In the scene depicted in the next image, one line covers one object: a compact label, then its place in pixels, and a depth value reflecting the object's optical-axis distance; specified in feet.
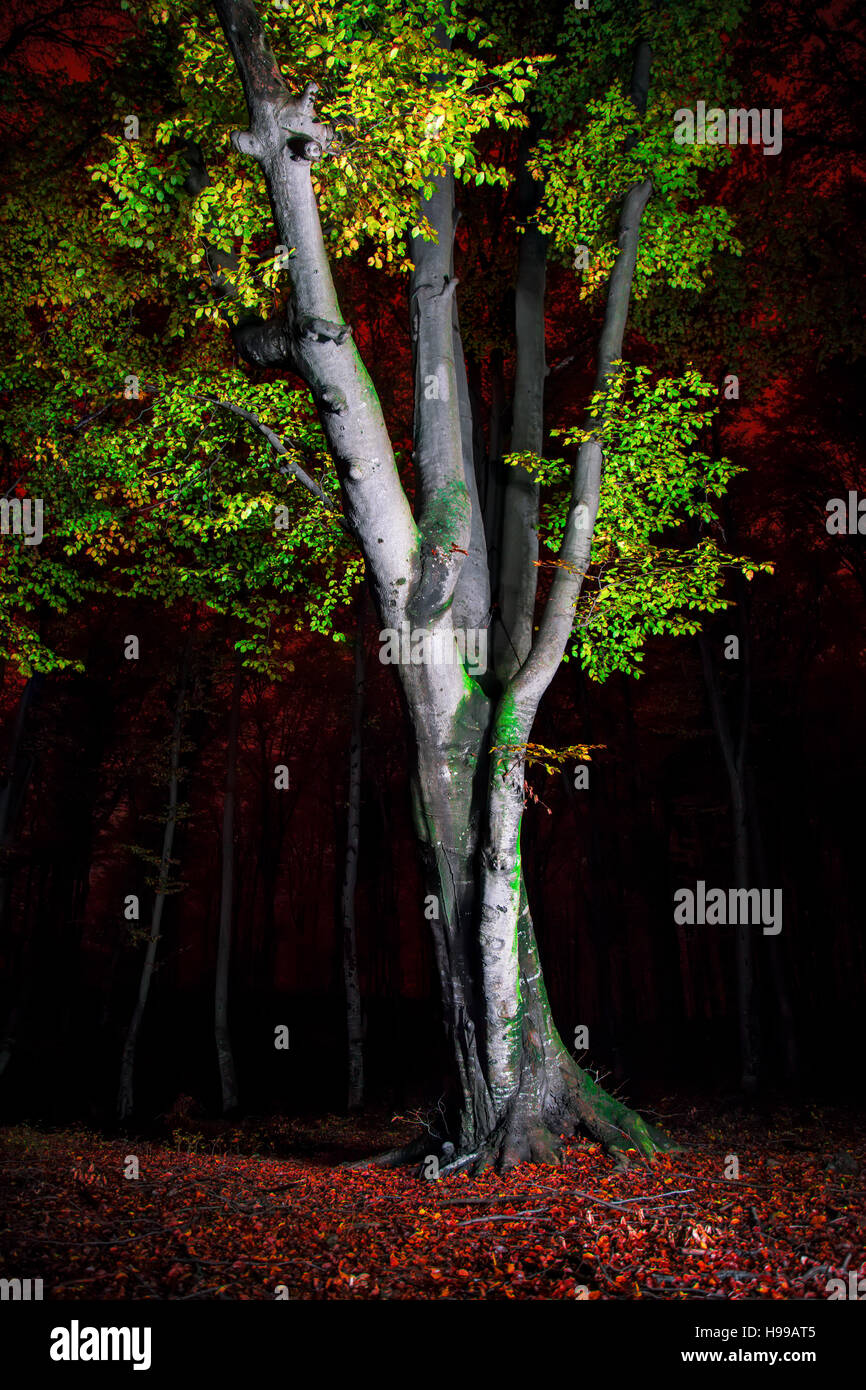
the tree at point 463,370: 18.74
